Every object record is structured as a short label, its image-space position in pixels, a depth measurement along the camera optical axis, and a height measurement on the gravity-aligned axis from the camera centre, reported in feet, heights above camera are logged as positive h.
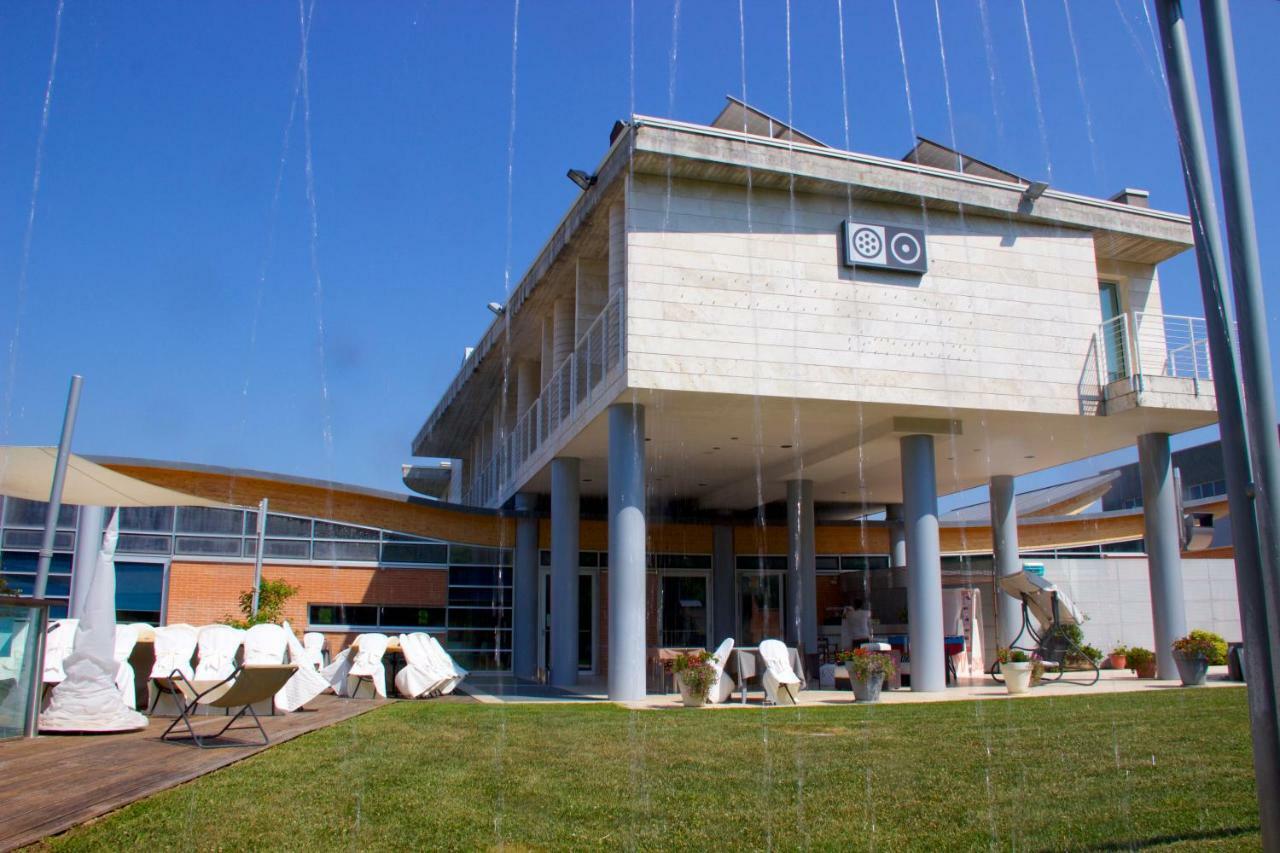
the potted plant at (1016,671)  56.24 -2.41
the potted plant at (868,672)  51.13 -2.25
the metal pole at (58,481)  40.04 +5.60
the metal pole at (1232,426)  13.44 +2.73
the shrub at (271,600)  69.05 +1.84
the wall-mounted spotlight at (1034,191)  59.77 +25.13
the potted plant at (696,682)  49.75 -2.64
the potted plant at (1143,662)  66.74 -2.30
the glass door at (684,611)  90.48 +1.37
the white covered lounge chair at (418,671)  53.83 -2.32
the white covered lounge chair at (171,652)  38.75 -0.94
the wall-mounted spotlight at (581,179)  57.16 +24.91
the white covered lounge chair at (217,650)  38.73 -0.87
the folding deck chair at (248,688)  27.73 -1.66
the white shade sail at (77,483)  42.24 +6.08
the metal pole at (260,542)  60.42 +4.93
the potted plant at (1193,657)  56.75 -1.68
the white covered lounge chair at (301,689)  41.65 -2.51
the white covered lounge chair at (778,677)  49.83 -2.42
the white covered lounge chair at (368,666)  51.80 -1.93
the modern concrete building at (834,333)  53.26 +16.26
